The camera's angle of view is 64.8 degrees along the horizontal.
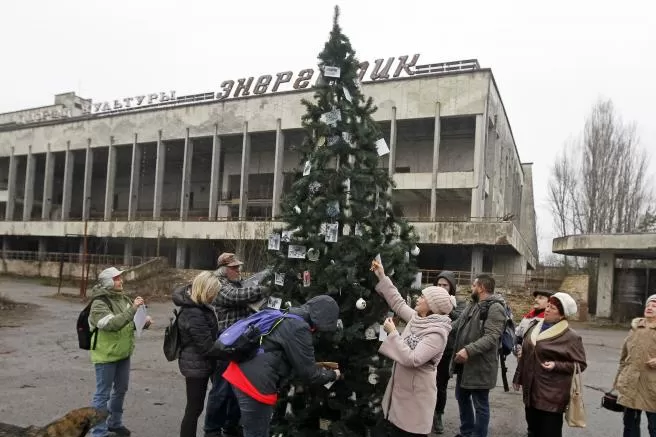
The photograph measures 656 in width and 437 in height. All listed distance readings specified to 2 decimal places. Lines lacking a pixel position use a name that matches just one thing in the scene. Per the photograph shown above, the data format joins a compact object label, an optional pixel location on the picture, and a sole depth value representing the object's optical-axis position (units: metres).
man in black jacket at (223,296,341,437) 3.76
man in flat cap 5.35
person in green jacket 5.23
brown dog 4.00
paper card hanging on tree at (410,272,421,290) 5.16
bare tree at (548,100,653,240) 36.25
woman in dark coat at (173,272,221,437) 4.71
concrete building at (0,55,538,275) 32.41
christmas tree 4.77
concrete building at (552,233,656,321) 23.31
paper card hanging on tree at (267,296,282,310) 4.92
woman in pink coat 4.10
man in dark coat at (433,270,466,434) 5.77
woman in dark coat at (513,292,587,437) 4.64
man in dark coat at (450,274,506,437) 5.29
